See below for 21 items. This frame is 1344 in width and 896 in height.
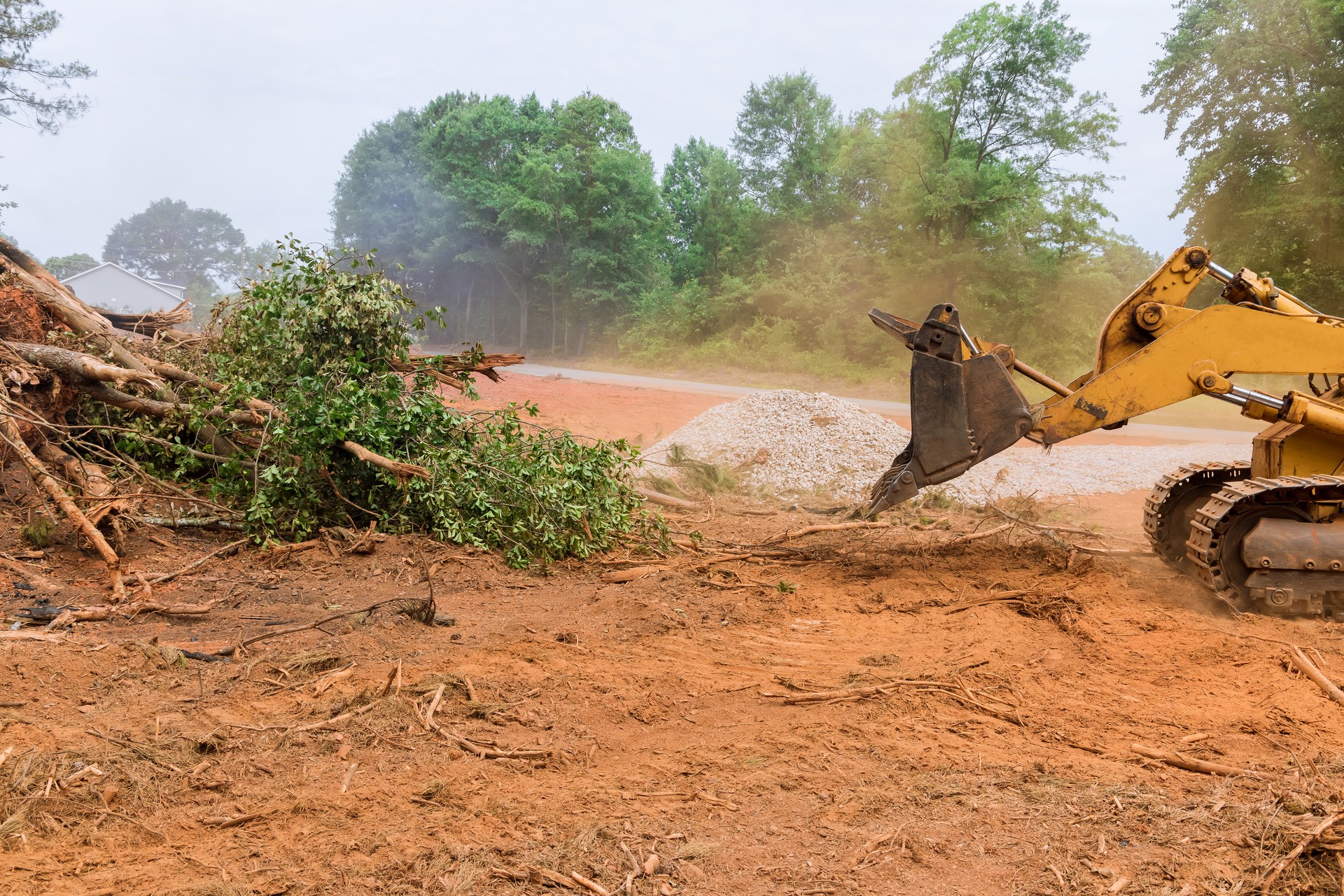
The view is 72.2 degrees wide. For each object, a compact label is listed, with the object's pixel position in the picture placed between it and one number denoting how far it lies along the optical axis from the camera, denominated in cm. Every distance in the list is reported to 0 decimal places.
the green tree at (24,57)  2355
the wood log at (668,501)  1027
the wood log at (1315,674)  481
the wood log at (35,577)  588
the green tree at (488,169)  3969
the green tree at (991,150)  2522
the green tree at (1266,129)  1977
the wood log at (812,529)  827
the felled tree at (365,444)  730
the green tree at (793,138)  3356
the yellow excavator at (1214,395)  617
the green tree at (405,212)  4178
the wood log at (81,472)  698
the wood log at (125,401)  800
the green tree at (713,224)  3631
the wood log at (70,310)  862
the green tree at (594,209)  3725
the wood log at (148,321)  1108
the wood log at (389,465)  697
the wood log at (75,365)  767
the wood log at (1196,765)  382
